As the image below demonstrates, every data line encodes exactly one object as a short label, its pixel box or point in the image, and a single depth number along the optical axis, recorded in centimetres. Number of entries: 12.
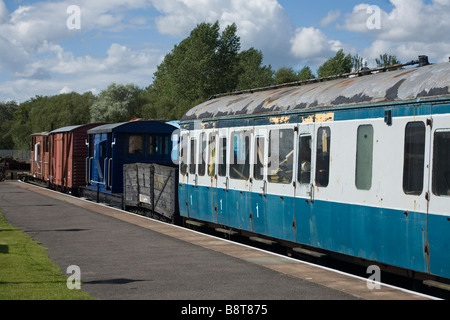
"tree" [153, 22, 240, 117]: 7519
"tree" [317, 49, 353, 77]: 8181
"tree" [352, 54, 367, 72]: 8412
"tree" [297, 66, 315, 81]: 11500
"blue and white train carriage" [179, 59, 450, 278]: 874
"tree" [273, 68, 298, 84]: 9511
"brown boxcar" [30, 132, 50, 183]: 3834
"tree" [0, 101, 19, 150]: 12275
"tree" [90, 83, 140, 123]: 9906
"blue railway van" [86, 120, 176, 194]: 2522
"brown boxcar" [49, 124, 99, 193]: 3109
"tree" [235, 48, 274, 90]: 9569
